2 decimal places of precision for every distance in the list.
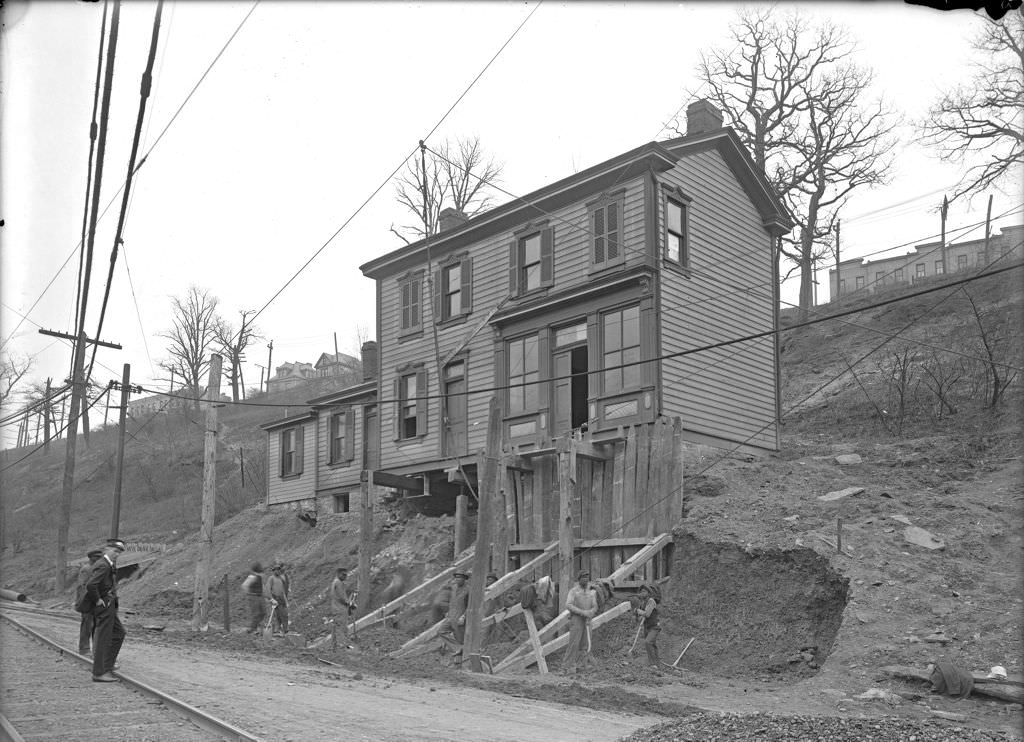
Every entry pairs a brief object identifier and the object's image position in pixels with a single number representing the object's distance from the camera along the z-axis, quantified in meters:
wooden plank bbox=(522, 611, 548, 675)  16.38
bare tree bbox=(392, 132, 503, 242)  50.16
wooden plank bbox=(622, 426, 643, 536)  20.58
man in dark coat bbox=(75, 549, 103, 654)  13.12
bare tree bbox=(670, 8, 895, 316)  43.25
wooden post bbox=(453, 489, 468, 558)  24.62
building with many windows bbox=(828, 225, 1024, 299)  52.84
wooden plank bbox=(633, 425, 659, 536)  20.20
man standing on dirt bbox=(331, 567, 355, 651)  21.73
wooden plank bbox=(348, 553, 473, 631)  21.92
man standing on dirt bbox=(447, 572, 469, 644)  19.36
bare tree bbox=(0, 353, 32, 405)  29.94
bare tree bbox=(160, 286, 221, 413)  74.00
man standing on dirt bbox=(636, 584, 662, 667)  16.70
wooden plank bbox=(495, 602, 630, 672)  16.80
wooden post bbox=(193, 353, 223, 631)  22.95
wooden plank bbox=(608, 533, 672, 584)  18.50
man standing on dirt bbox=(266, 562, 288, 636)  22.27
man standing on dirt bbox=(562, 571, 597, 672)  16.75
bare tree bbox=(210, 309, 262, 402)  73.12
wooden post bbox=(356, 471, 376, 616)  24.05
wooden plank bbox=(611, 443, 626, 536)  20.94
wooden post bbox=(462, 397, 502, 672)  16.47
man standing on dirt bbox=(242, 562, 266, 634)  22.08
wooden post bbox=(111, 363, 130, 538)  32.50
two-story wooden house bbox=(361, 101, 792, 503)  22.78
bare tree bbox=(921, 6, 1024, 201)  31.92
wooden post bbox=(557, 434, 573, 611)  19.83
